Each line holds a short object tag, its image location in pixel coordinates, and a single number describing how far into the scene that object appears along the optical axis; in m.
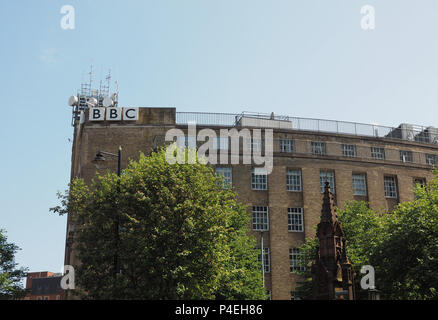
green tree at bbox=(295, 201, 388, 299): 32.91
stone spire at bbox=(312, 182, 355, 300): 20.23
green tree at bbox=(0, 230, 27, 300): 49.25
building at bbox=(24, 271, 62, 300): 116.75
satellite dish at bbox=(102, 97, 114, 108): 54.66
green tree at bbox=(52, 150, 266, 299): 26.34
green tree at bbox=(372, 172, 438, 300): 25.91
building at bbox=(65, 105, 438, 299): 47.31
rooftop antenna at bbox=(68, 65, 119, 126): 67.57
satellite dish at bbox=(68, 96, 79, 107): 67.44
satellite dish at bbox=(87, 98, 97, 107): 62.57
